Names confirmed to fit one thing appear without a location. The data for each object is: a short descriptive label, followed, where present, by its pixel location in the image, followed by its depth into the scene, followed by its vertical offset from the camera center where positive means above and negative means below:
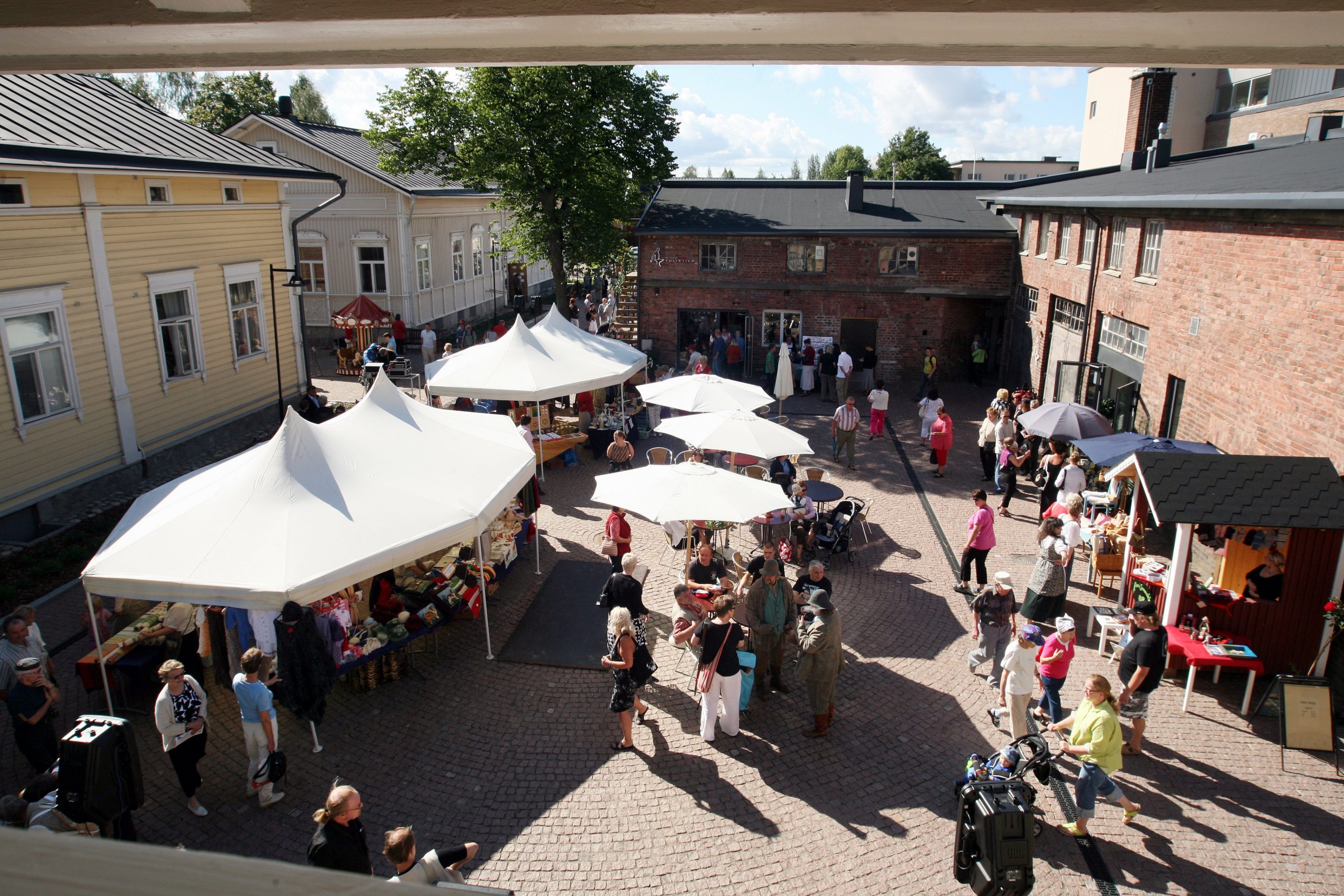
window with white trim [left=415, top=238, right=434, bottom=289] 29.06 -0.81
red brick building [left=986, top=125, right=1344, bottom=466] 10.06 -0.81
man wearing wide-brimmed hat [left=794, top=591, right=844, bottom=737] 7.92 -3.83
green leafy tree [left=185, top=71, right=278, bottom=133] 45.41 +7.76
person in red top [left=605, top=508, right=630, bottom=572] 10.66 -3.58
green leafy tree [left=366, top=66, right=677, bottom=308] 24.59 +3.07
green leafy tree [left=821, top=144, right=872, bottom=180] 89.94 +9.25
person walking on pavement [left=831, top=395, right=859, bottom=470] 16.34 -3.47
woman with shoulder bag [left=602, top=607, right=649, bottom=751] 7.74 -3.78
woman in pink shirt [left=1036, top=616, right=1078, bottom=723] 8.04 -3.90
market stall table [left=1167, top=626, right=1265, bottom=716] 8.61 -4.23
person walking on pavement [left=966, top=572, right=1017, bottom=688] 8.74 -3.95
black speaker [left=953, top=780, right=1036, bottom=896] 5.91 -4.17
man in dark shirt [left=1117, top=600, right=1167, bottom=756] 7.75 -3.85
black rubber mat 9.58 -4.56
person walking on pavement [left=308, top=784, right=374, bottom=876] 5.34 -3.75
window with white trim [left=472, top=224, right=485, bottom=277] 34.44 -0.25
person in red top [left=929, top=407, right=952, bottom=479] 15.95 -3.60
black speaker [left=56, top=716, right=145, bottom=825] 6.07 -3.77
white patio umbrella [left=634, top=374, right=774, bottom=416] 14.62 -2.64
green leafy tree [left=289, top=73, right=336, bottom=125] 58.44 +9.90
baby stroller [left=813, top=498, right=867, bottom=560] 12.55 -4.19
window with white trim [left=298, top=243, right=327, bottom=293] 27.88 -0.70
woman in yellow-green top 6.83 -4.05
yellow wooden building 12.26 -0.66
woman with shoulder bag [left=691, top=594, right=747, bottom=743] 7.88 -3.91
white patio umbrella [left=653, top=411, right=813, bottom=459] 12.32 -2.81
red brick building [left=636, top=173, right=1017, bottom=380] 25.17 -0.95
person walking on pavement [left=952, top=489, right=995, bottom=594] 10.88 -3.80
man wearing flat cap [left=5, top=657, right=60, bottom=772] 6.86 -3.83
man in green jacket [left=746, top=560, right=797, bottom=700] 8.70 -3.75
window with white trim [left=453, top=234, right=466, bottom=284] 32.44 -0.62
